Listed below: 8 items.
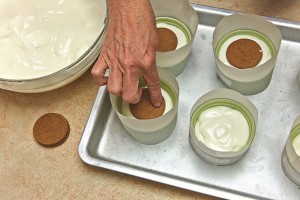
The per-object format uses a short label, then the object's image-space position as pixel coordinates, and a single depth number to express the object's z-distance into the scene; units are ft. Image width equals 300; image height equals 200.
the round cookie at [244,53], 3.27
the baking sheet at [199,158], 3.03
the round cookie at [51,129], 3.25
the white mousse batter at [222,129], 3.05
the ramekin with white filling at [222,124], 3.03
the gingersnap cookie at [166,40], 3.38
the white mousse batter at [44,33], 3.26
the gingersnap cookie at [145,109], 3.10
